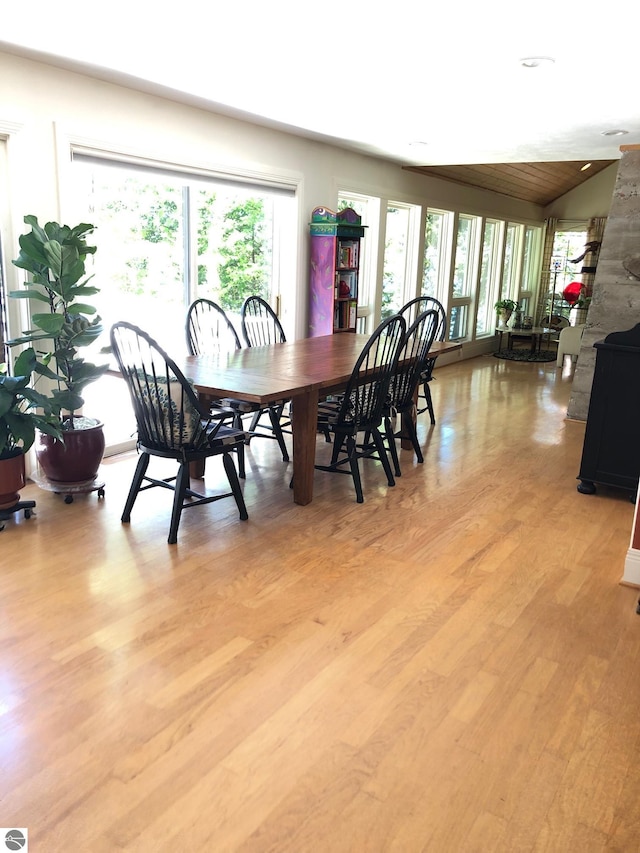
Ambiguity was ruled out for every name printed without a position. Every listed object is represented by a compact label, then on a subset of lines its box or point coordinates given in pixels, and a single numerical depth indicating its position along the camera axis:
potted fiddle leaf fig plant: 3.35
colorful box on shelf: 5.73
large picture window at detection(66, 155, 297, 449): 4.30
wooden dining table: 3.21
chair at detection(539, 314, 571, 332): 10.77
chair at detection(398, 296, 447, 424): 5.10
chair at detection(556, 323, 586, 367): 8.55
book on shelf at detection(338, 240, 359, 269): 6.01
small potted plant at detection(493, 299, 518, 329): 9.77
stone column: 5.39
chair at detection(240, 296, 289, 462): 4.59
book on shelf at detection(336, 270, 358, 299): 6.14
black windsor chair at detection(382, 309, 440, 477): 4.17
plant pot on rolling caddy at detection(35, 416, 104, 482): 3.59
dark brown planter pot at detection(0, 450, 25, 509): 3.29
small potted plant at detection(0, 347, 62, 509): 3.17
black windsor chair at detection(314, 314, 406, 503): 3.75
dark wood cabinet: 3.80
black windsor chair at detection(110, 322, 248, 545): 3.03
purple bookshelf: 5.79
